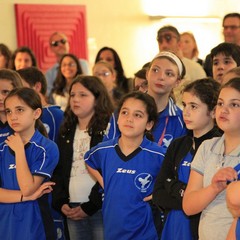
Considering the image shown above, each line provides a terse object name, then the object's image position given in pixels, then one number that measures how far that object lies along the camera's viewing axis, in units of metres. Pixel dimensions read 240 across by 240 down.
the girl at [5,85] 4.89
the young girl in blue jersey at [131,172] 4.17
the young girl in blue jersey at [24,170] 4.30
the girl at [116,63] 8.17
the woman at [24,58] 8.61
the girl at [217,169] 3.23
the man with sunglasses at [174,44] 7.57
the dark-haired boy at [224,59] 5.27
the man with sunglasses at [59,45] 9.54
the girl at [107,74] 7.31
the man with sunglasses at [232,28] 8.06
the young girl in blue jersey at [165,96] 4.60
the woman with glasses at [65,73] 8.45
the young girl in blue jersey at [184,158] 3.75
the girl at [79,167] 4.93
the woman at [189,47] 10.69
